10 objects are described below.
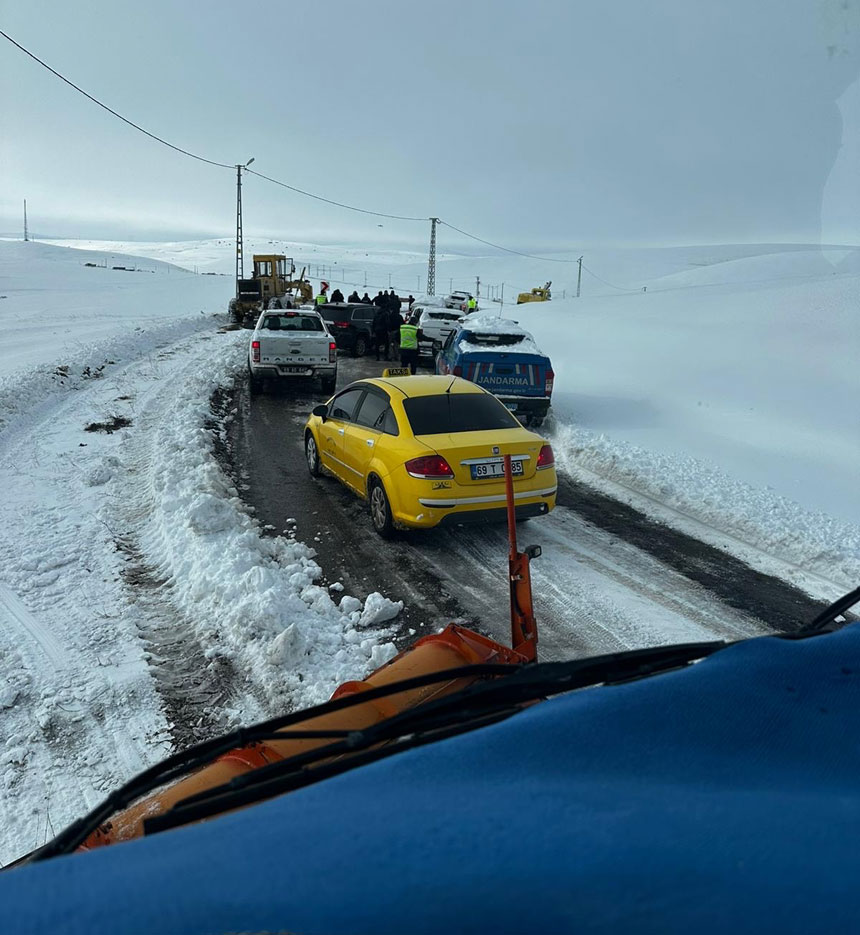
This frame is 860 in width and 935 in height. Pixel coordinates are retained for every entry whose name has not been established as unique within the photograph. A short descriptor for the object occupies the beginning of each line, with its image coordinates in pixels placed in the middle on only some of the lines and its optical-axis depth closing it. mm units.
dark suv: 23453
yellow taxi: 6988
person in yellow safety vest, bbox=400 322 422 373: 18641
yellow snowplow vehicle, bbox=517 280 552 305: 58250
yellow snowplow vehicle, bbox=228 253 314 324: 33438
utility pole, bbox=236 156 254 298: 38409
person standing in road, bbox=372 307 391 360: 23141
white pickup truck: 15609
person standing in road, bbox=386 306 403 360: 23328
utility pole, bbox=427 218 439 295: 55378
